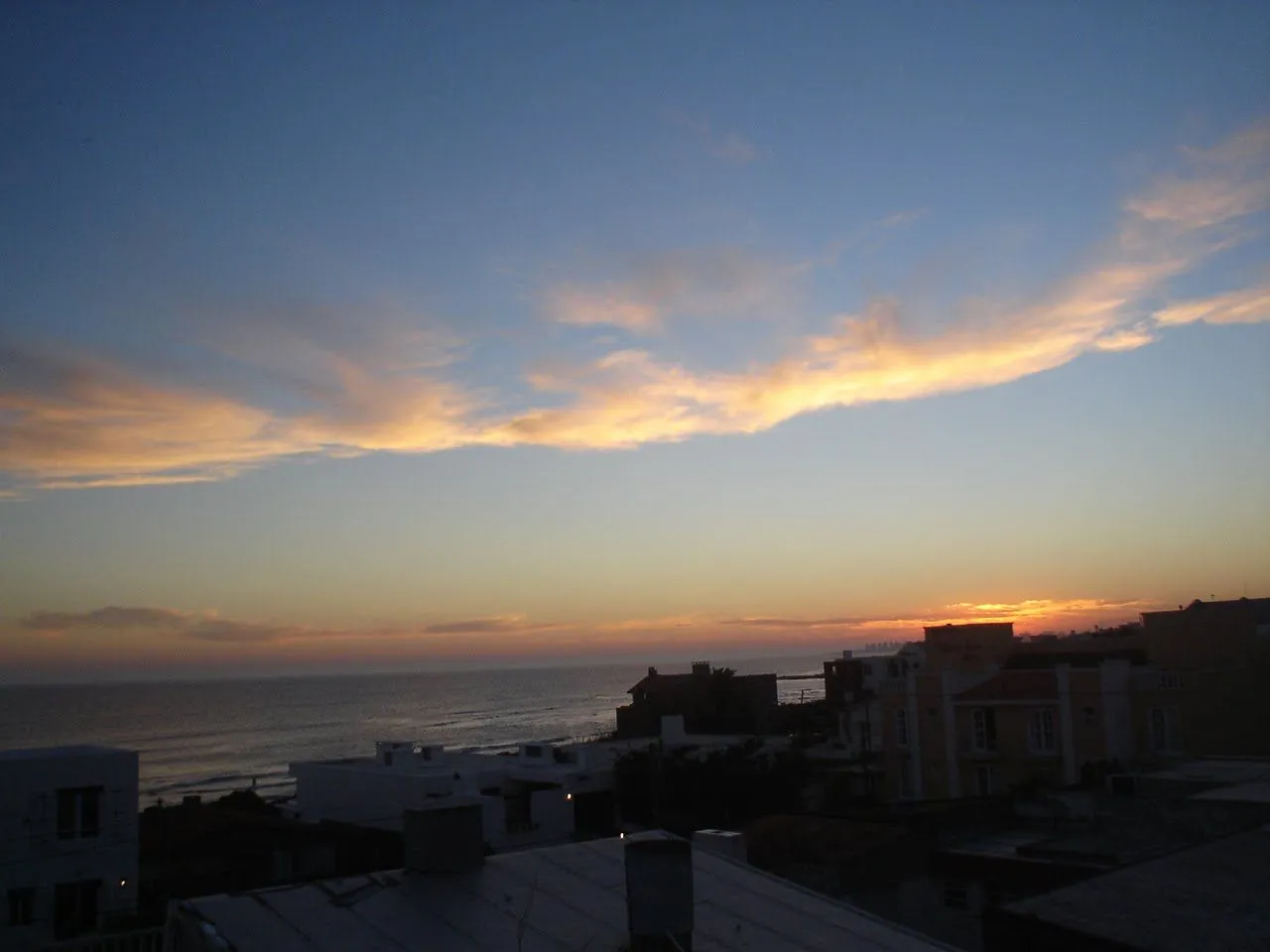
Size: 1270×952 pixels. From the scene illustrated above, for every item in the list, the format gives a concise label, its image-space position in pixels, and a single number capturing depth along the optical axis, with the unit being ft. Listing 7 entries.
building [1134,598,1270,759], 114.32
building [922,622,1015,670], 173.37
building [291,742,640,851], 136.67
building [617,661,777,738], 268.62
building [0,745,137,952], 86.22
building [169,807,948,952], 28.91
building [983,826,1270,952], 37.58
